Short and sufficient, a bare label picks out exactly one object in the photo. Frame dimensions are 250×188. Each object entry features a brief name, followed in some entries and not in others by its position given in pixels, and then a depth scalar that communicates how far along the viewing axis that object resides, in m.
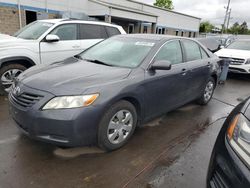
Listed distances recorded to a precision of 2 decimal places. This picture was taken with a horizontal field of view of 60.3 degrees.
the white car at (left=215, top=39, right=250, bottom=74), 7.96
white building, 15.12
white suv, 4.67
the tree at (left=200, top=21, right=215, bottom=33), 59.66
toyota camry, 2.47
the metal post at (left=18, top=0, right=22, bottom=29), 15.30
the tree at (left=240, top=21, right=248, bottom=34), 85.60
